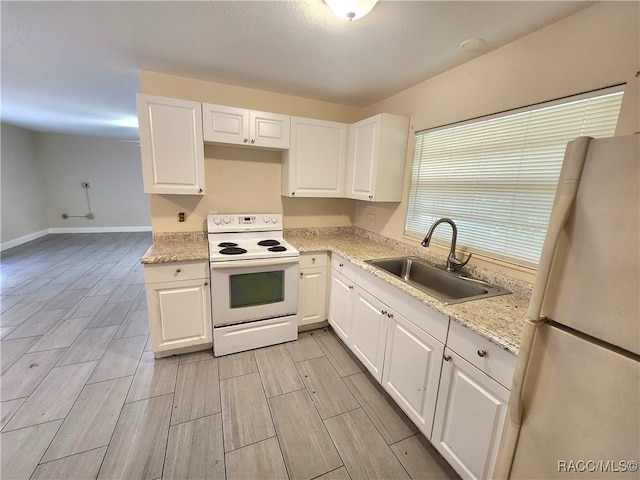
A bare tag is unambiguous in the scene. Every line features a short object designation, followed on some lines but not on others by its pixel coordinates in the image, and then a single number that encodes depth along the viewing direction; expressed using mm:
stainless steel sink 1568
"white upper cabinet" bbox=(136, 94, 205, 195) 2006
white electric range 2086
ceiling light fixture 1172
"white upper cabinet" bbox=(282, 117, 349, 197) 2490
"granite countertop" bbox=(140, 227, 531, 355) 1139
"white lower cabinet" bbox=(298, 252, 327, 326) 2438
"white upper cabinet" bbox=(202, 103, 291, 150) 2166
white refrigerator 666
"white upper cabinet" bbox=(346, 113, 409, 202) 2271
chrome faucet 1808
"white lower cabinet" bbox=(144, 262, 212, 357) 2008
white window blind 1341
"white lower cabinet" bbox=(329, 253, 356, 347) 2201
